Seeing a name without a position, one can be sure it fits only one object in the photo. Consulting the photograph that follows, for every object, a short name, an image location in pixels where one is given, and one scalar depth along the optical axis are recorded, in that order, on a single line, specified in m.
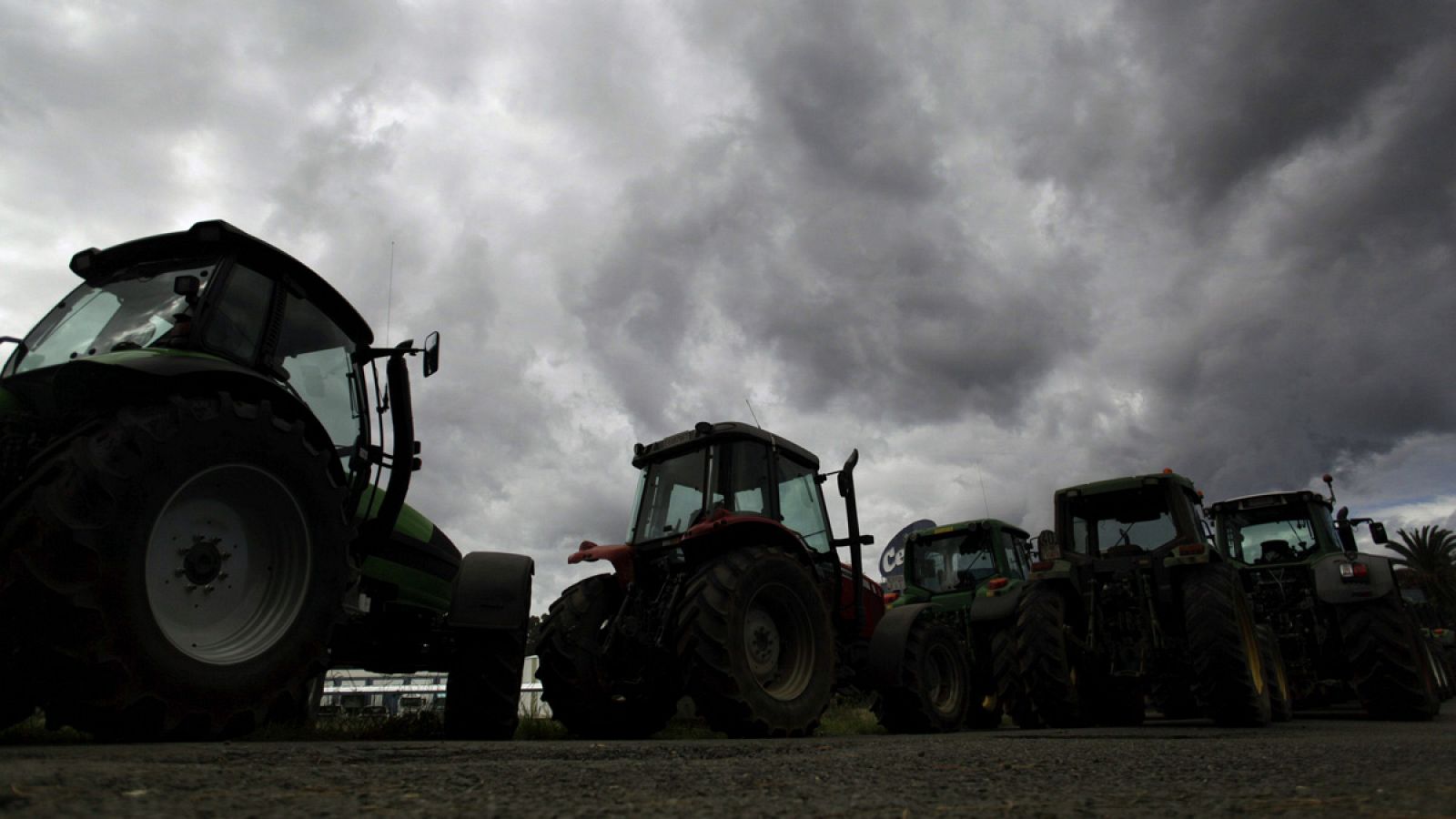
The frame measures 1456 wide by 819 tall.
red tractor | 5.16
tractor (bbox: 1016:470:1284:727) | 6.11
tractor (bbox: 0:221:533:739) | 2.92
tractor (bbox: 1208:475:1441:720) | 7.12
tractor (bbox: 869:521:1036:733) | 6.68
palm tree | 27.50
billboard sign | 11.35
